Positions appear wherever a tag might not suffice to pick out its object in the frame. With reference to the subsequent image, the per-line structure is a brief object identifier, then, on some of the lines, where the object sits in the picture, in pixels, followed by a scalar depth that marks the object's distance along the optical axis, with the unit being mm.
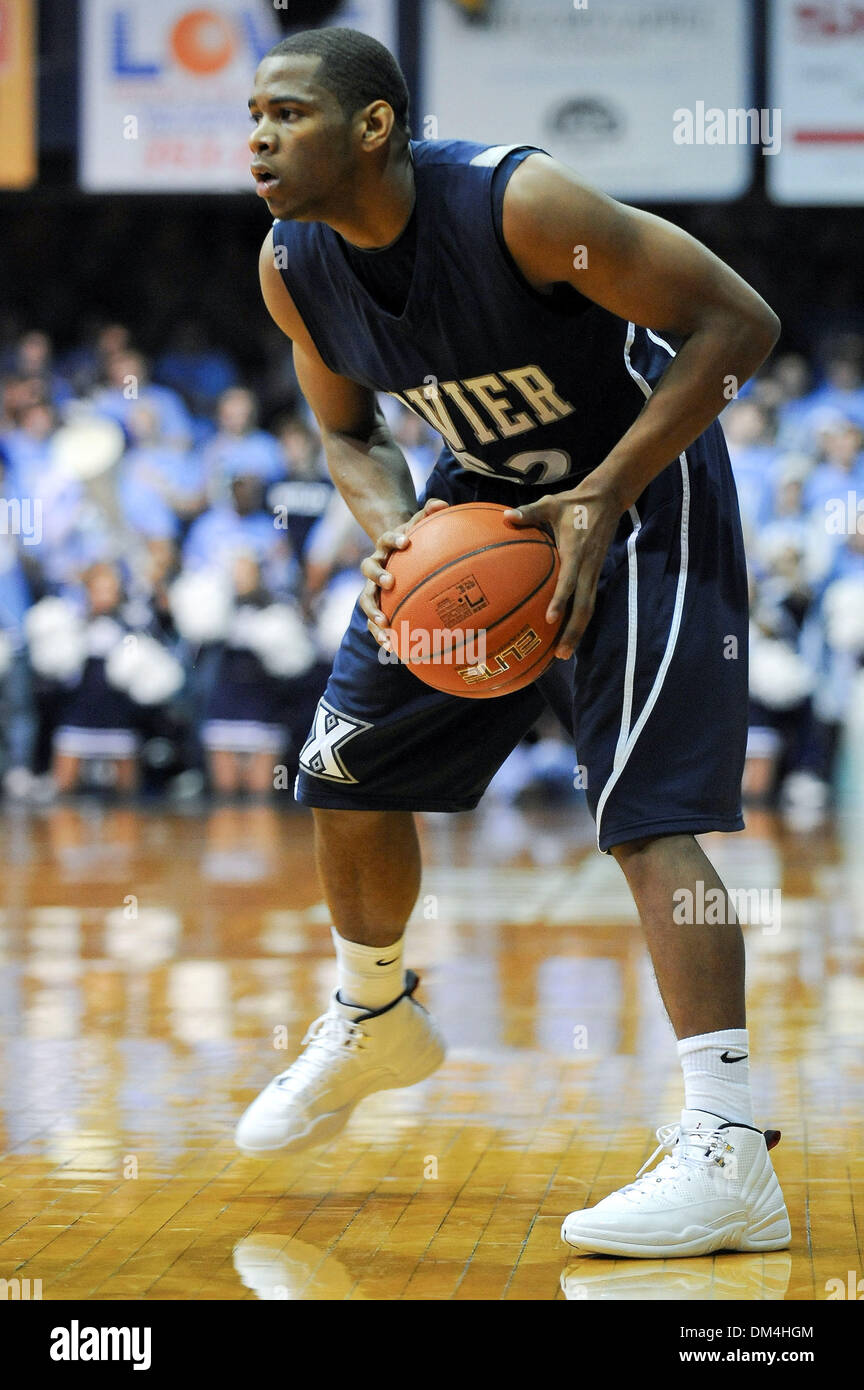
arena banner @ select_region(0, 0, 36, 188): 18953
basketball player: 4898
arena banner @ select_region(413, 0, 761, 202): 18922
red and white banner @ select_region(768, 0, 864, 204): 19016
